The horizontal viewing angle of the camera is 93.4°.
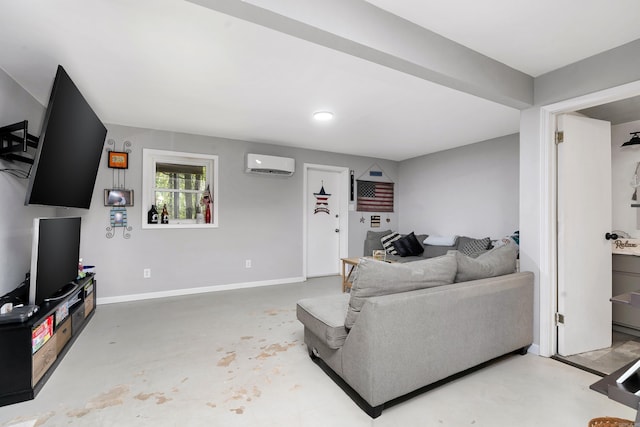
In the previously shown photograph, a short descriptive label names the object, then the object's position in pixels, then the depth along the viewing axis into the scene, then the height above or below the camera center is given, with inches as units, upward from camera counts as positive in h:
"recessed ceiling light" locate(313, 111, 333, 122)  133.5 +46.4
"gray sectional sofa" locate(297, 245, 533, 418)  66.7 -26.4
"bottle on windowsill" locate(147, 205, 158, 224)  161.2 +0.4
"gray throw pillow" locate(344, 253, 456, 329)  69.9 -14.6
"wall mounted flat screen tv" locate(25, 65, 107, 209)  80.1 +20.6
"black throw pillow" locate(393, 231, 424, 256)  203.3 -18.6
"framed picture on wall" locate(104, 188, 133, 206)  150.3 +9.7
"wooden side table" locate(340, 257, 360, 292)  162.6 -34.8
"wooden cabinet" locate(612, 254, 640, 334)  111.6 -23.5
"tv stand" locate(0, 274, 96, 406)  72.8 -35.4
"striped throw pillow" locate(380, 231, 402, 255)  219.0 -16.5
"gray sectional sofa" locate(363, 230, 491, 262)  184.7 -17.8
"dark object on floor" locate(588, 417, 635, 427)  45.5 -31.1
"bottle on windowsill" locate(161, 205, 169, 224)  165.5 +0.5
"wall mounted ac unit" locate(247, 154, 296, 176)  177.6 +32.3
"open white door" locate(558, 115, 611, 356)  96.0 -4.4
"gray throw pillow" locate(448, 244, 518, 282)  84.2 -13.0
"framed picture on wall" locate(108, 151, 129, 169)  151.6 +28.9
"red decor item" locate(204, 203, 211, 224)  176.6 +0.7
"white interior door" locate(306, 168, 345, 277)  215.6 -1.9
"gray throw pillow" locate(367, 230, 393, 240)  227.1 -11.6
